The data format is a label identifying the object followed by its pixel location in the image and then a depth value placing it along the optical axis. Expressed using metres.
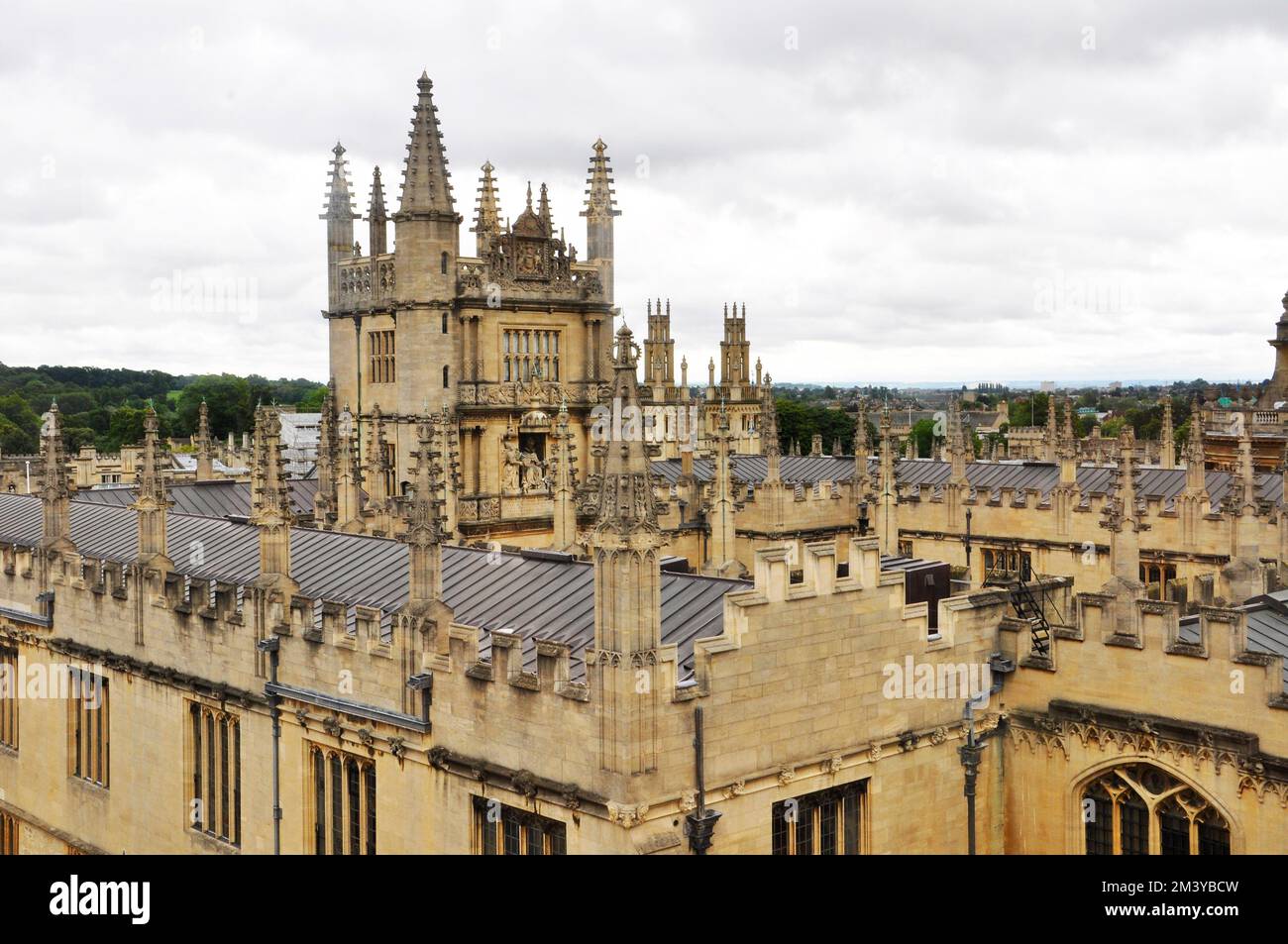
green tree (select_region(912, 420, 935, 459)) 129.75
